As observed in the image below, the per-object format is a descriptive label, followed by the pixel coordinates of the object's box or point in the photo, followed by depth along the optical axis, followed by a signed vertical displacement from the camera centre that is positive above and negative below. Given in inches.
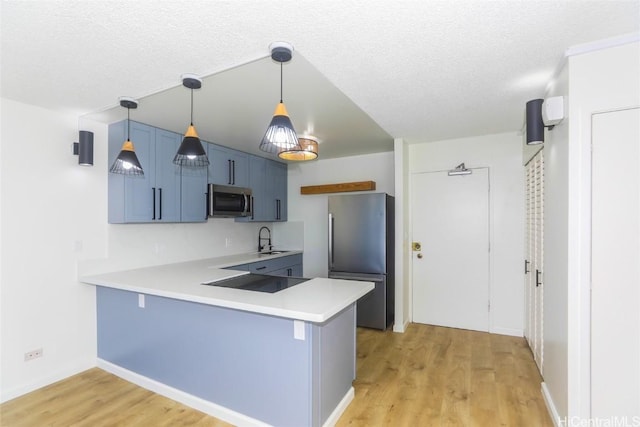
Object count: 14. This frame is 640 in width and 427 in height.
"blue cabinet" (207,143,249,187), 152.2 +23.9
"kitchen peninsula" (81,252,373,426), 73.0 -36.8
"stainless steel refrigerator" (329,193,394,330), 148.8 -18.2
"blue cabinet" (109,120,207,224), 116.4 +11.0
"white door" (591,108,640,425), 63.3 -11.6
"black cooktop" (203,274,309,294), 89.9 -22.4
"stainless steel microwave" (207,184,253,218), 145.9 +5.2
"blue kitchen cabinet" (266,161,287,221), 190.3 +14.6
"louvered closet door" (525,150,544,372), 102.9 -15.9
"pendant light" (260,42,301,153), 66.2 +18.4
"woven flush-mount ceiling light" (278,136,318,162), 109.4 +21.1
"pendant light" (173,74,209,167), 82.4 +18.6
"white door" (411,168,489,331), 144.5 -18.3
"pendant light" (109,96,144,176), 94.6 +16.5
